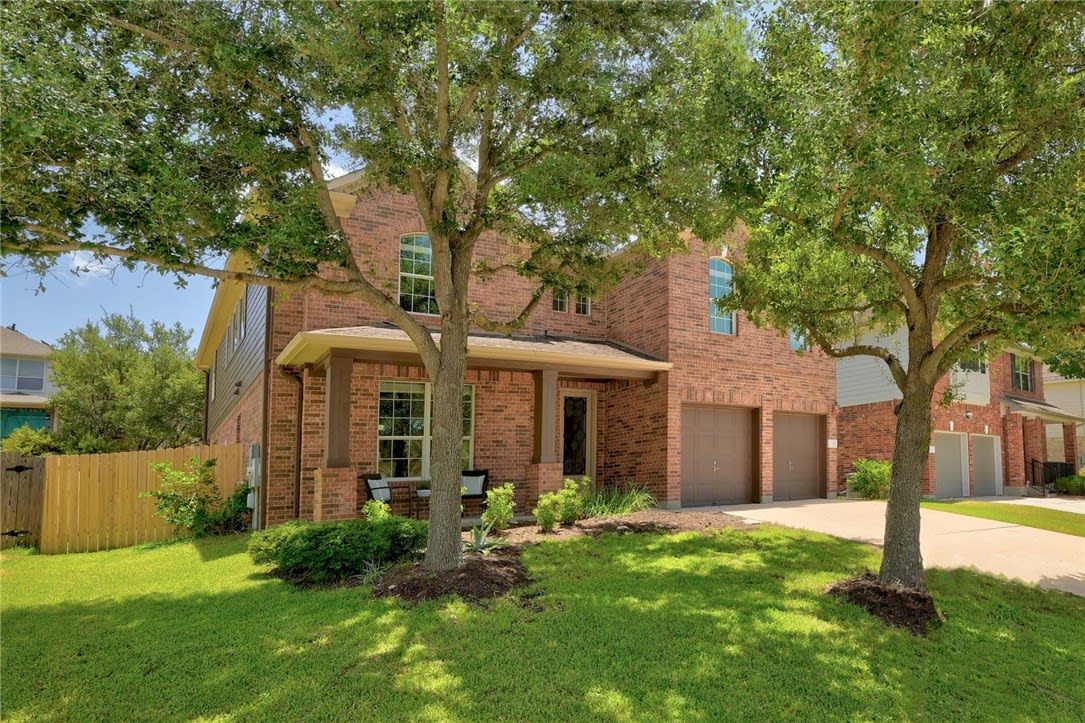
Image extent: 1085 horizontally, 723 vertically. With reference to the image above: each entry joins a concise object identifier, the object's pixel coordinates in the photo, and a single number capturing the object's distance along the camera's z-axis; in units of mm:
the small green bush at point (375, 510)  8534
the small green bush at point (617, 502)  11805
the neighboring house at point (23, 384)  28000
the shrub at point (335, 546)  7250
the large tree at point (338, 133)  5133
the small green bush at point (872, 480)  15797
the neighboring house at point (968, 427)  18203
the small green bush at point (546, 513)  10008
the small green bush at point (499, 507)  9724
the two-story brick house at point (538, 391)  10930
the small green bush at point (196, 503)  11039
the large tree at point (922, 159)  5066
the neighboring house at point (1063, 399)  28578
